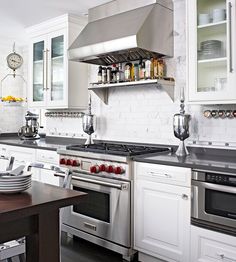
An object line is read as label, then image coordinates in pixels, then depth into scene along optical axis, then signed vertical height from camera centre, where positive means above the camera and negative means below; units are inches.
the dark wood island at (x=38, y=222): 57.2 -16.5
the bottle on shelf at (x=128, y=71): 131.9 +25.0
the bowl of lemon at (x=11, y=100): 188.3 +19.4
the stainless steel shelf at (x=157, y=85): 119.3 +18.8
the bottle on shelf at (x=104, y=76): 140.3 +24.7
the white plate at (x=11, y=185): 62.4 -10.1
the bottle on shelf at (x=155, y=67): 123.4 +24.9
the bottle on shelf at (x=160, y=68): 123.5 +24.8
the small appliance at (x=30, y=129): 185.3 +2.2
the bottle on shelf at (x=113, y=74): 138.6 +25.2
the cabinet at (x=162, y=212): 94.7 -24.4
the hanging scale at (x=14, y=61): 206.8 +46.3
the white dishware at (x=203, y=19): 105.4 +37.2
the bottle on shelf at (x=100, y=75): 142.1 +25.4
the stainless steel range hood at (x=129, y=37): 114.5 +35.9
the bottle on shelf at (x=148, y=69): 124.1 +24.5
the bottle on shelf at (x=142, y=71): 126.3 +24.2
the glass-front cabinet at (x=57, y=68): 154.5 +32.2
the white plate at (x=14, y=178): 62.9 -8.7
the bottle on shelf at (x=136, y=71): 129.6 +24.7
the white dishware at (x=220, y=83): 100.8 +15.5
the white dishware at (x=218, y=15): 101.4 +37.2
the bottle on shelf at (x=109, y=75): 139.2 +24.8
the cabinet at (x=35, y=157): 139.7 -11.5
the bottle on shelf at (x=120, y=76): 134.6 +23.7
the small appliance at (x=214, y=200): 83.9 -18.3
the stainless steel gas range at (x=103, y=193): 108.0 -21.1
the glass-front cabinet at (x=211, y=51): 97.8 +26.0
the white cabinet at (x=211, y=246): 84.0 -30.6
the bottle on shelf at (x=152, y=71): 123.4 +23.4
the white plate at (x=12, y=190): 62.4 -11.2
